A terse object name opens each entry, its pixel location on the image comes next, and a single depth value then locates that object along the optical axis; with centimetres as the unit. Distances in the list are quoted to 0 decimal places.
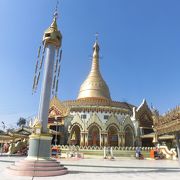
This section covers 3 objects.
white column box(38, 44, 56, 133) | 1067
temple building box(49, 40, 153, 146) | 3058
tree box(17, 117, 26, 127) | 7178
